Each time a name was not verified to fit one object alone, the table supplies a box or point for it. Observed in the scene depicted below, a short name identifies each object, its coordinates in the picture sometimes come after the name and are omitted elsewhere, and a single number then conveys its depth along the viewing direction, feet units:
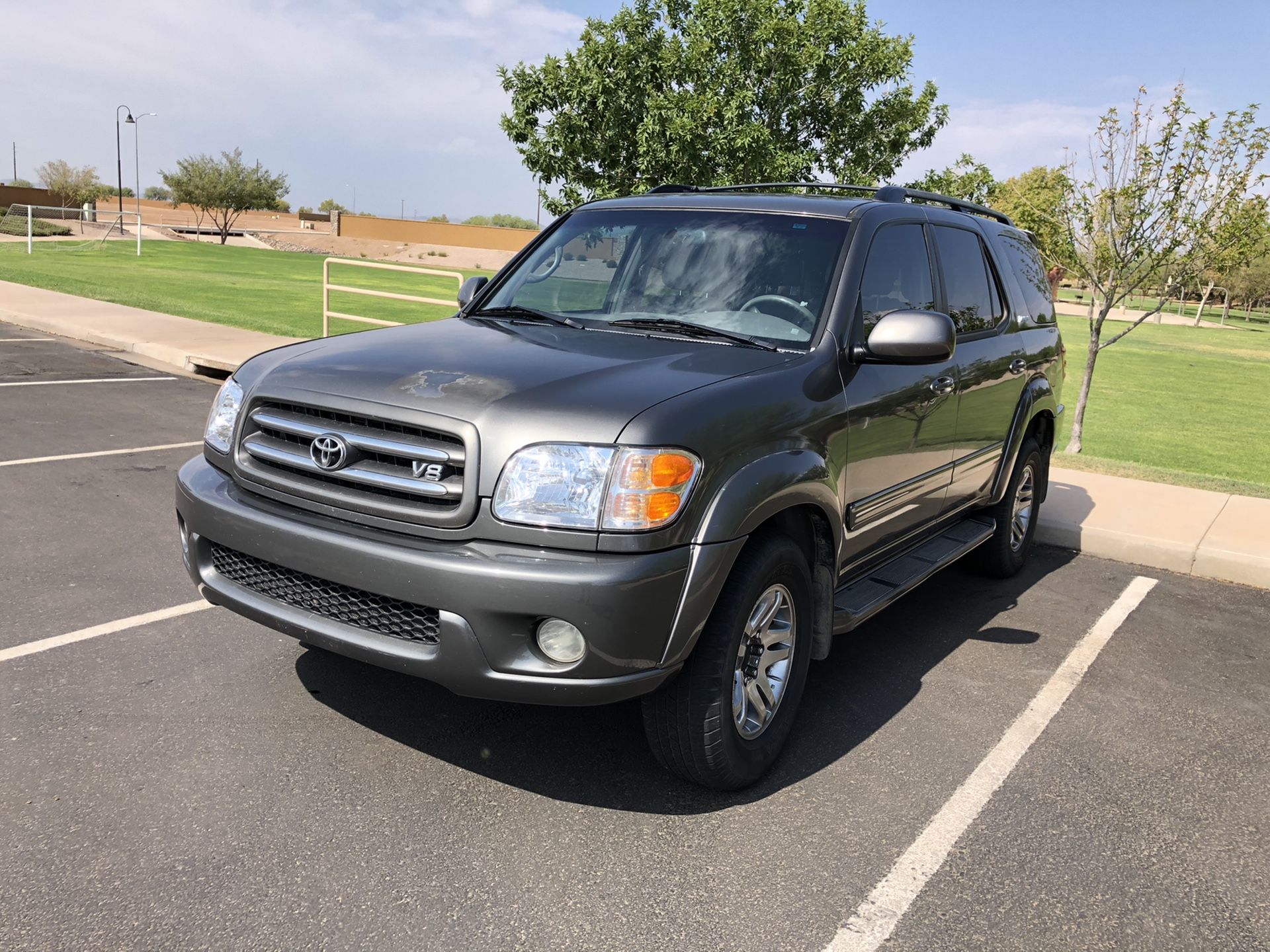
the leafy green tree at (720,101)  44.11
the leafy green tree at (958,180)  50.26
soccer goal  130.93
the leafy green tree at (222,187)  208.33
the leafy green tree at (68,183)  211.00
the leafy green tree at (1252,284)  244.83
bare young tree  36.50
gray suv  9.77
